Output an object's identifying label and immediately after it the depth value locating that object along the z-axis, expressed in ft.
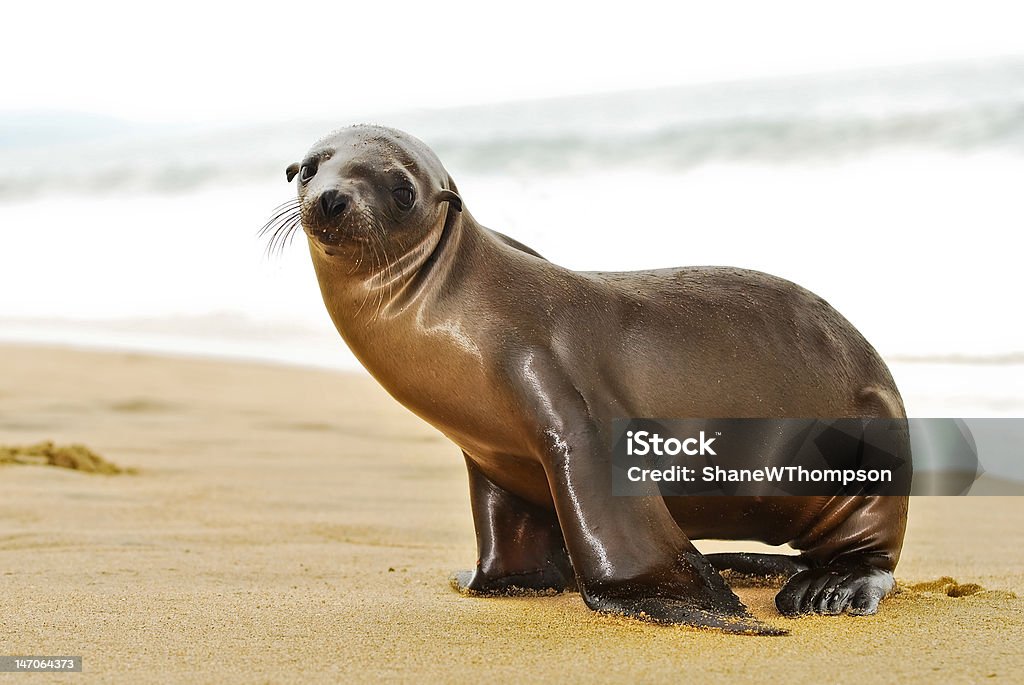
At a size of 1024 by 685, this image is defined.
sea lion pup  9.73
